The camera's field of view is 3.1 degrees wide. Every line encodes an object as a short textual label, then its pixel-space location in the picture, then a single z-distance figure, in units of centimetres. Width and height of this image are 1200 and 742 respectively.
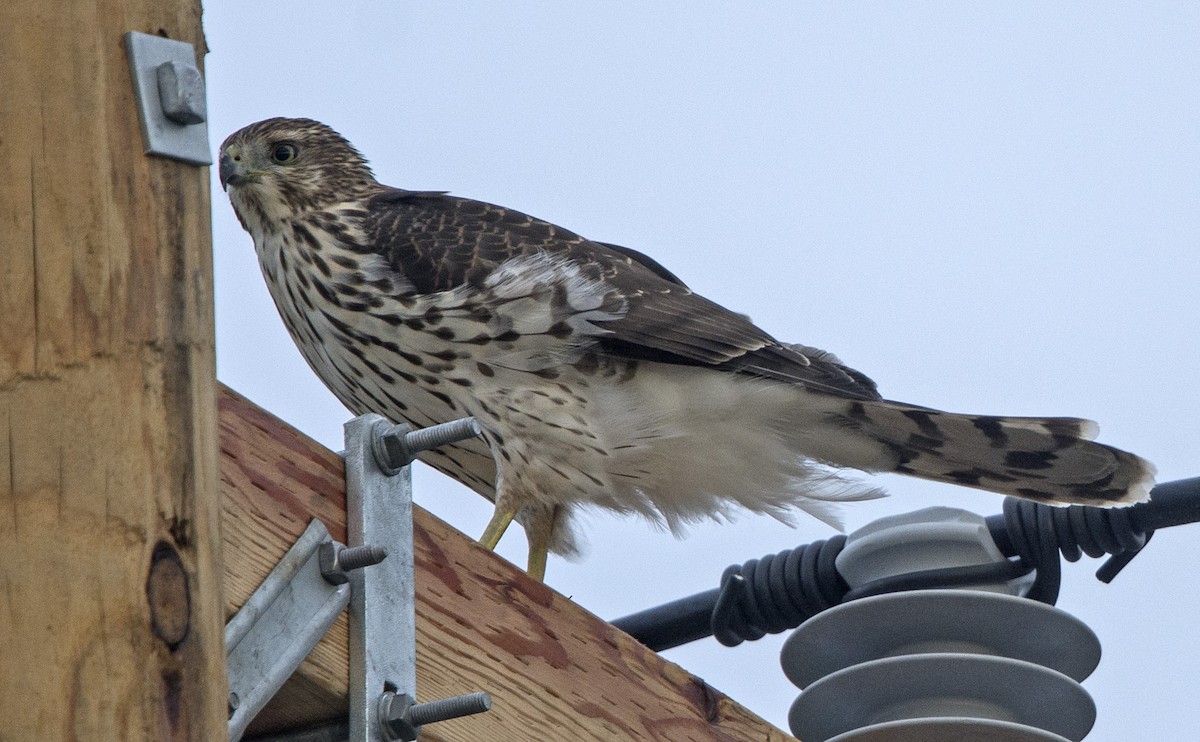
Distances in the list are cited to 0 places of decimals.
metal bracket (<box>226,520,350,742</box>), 843
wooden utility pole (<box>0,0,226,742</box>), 829
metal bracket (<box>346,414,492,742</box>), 848
